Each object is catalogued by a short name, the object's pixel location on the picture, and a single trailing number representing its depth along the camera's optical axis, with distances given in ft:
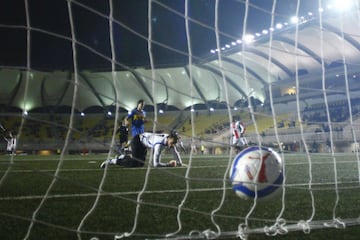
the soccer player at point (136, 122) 27.13
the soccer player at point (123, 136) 40.37
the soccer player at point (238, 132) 46.03
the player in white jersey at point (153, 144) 26.00
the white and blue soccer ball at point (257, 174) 10.34
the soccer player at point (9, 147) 73.53
